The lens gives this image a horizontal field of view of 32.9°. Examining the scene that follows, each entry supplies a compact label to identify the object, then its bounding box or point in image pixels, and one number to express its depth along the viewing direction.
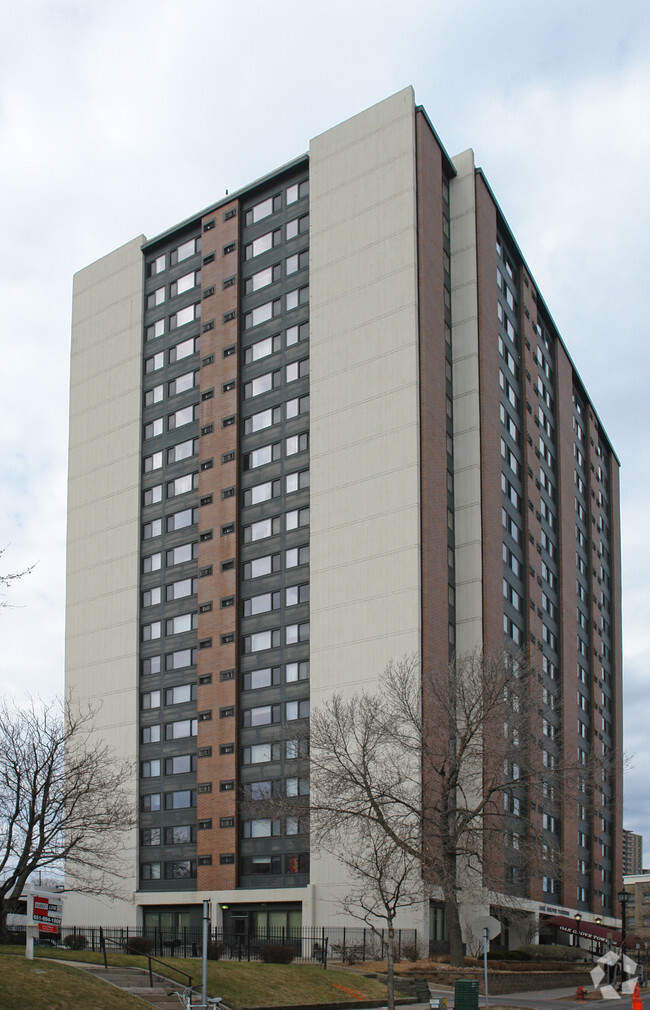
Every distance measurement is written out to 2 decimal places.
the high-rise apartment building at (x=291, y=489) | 65.00
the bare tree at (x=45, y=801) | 46.47
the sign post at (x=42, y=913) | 30.09
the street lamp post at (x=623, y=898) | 61.41
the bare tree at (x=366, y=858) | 47.31
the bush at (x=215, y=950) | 40.56
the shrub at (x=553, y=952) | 62.72
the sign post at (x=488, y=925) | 28.58
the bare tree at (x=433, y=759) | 47.22
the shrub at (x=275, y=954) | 43.09
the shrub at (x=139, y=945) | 39.81
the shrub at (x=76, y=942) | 41.06
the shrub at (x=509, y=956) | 54.28
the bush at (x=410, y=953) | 51.38
